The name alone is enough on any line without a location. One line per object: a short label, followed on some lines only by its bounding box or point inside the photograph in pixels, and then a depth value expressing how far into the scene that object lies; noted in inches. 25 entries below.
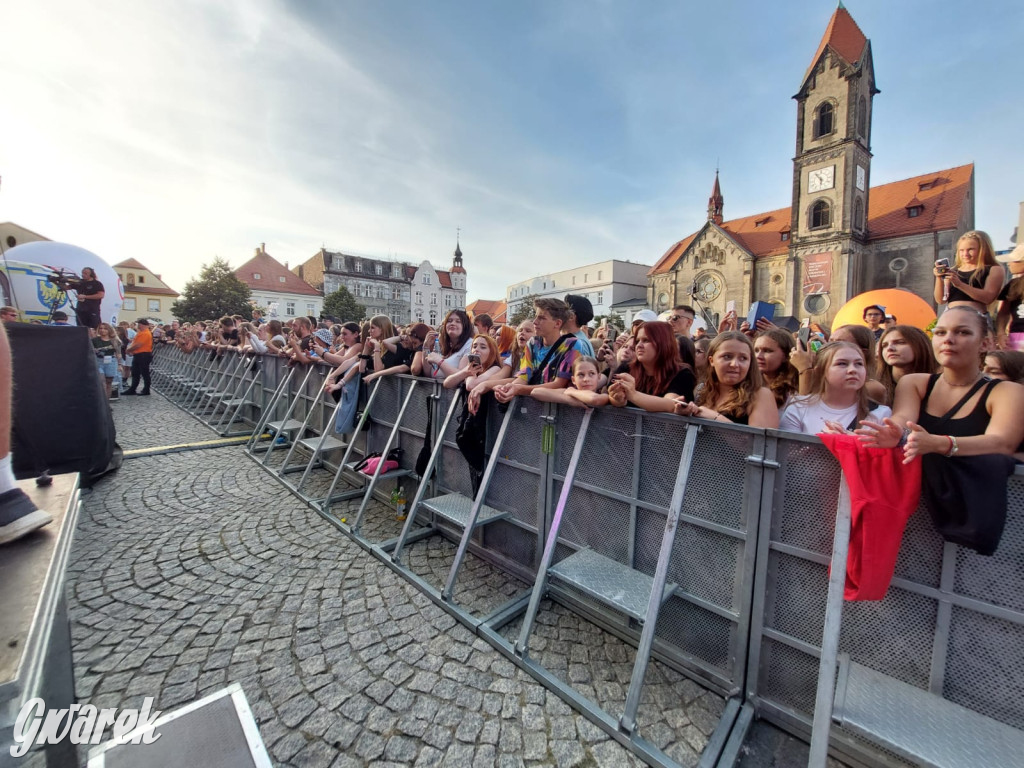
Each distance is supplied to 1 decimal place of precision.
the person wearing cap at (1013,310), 141.9
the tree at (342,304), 1892.2
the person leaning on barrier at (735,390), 99.8
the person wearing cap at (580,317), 145.9
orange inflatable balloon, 219.5
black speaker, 190.1
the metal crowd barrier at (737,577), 71.9
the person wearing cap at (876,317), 203.9
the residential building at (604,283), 2539.4
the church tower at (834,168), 1327.5
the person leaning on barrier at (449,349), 192.1
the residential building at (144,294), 2020.2
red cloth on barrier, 74.4
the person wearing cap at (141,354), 518.9
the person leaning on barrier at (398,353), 205.0
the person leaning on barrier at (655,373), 111.5
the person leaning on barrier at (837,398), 95.0
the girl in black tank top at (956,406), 71.2
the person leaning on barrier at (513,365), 146.3
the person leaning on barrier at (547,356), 136.0
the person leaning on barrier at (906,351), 106.2
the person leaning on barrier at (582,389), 117.6
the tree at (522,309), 2440.9
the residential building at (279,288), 2017.7
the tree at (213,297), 1549.0
